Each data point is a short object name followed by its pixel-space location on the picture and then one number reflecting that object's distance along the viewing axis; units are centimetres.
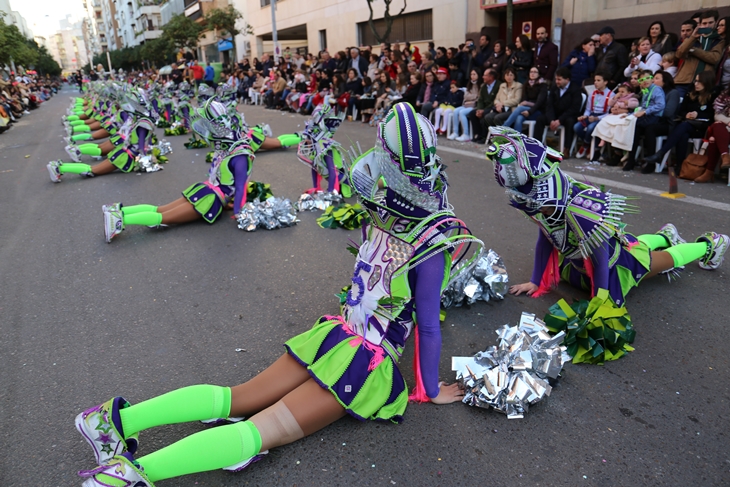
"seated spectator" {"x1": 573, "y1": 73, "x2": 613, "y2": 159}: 786
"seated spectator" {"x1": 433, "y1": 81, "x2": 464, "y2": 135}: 1073
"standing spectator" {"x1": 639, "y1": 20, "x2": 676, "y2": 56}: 794
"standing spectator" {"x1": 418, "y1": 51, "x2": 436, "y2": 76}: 1207
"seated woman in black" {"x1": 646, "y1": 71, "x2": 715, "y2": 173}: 670
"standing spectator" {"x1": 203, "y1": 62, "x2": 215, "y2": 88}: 2138
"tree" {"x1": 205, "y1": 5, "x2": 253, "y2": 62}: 3119
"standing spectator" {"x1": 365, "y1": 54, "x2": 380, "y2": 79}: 1445
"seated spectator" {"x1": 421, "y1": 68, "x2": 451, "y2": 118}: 1105
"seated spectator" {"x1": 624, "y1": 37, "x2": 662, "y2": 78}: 789
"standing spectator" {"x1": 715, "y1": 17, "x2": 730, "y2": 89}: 691
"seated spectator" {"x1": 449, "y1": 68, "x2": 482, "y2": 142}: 1026
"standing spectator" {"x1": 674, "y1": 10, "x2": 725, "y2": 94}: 698
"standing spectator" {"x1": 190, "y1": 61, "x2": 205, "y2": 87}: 1983
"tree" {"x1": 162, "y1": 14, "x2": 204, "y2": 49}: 3322
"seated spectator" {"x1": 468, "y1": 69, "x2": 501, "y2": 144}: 977
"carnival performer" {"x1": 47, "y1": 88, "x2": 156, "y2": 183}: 802
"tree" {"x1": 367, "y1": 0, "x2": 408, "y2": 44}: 1533
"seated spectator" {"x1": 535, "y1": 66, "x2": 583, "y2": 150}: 820
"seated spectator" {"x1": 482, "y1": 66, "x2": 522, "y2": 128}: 926
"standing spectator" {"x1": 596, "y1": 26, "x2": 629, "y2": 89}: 841
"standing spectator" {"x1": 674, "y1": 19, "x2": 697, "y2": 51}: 726
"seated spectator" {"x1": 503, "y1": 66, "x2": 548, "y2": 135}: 875
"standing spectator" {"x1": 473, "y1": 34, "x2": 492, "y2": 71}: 1097
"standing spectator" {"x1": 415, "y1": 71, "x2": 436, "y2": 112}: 1130
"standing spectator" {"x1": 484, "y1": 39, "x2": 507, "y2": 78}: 1044
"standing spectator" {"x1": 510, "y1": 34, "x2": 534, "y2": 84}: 994
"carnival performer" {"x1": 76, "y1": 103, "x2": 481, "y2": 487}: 192
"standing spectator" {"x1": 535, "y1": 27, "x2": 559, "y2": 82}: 993
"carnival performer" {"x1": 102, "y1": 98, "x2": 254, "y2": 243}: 516
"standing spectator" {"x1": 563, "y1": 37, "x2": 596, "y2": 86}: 884
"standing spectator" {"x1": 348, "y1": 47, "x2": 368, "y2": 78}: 1530
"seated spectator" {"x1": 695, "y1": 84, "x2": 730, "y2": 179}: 631
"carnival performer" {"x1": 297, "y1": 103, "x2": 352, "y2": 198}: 608
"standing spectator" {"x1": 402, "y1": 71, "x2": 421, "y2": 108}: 1186
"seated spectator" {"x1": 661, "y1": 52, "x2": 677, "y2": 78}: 739
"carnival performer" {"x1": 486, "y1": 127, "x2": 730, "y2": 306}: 276
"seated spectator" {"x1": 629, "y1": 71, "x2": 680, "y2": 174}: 700
